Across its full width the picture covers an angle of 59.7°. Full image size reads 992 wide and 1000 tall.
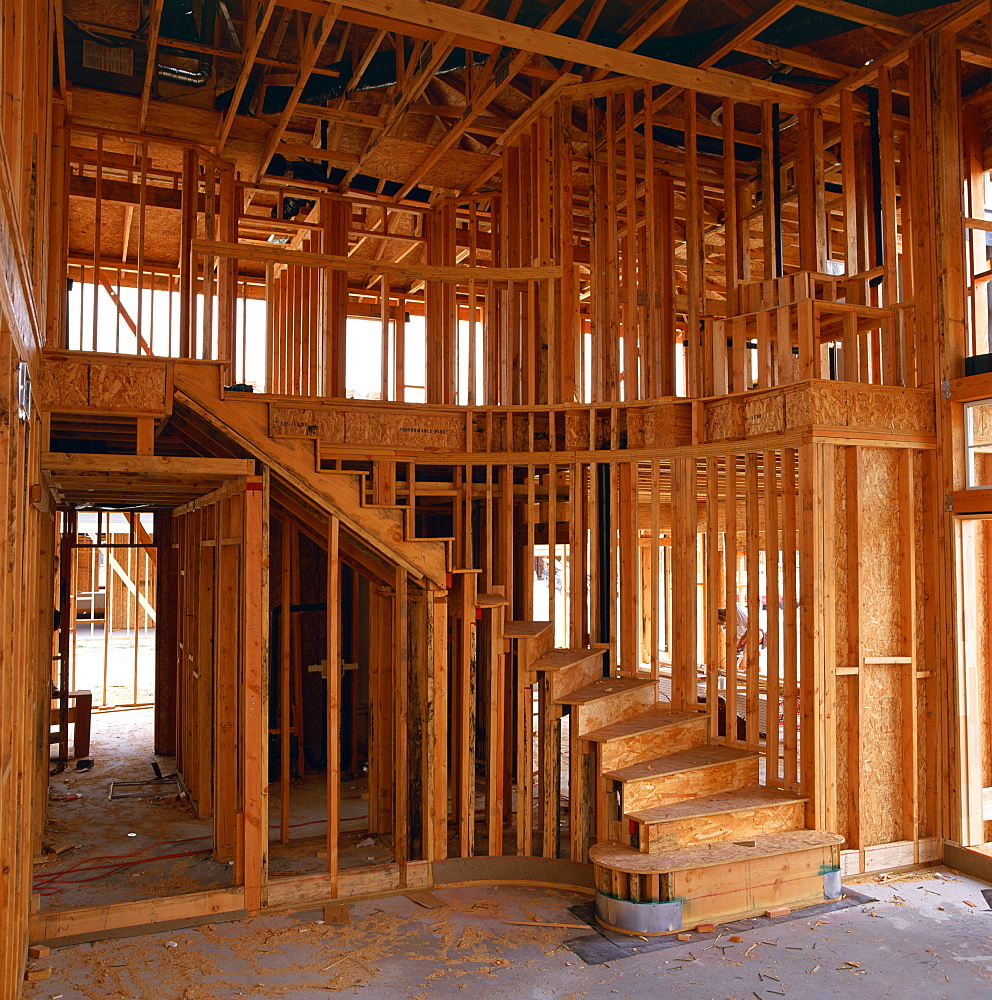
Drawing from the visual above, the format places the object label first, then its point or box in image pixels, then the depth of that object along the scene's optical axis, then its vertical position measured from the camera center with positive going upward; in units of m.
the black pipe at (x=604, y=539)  7.96 +0.14
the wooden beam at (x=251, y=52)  7.02 +4.33
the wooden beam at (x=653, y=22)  7.09 +4.49
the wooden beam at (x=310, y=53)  6.84 +4.36
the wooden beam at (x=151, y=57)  7.08 +4.44
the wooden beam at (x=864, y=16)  7.09 +4.48
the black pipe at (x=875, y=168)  8.52 +3.85
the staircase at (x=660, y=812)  6.09 -1.97
